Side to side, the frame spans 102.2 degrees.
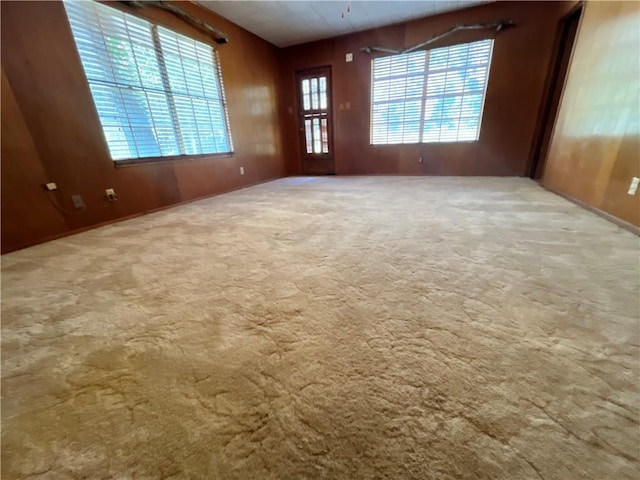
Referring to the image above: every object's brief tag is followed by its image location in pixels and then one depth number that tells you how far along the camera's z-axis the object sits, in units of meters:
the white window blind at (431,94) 4.64
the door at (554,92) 3.93
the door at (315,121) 5.74
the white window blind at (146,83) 2.79
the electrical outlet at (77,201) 2.69
